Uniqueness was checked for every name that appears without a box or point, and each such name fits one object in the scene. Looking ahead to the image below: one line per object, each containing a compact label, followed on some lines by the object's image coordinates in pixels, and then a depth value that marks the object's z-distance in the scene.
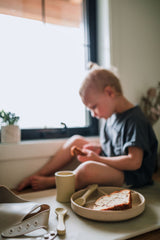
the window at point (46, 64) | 1.20
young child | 0.90
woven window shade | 1.20
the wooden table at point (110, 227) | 0.55
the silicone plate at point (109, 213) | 0.59
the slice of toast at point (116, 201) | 0.62
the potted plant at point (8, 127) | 1.04
